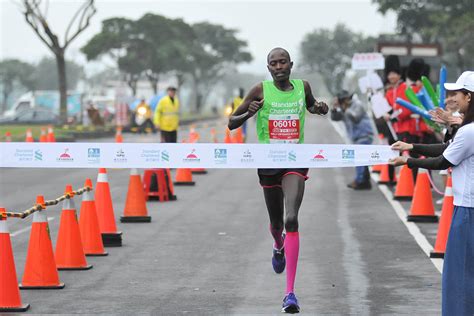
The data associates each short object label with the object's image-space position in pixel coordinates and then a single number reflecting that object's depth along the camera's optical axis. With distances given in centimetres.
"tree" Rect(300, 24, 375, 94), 13125
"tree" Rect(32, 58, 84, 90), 13980
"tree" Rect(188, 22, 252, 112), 10894
